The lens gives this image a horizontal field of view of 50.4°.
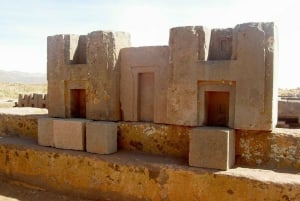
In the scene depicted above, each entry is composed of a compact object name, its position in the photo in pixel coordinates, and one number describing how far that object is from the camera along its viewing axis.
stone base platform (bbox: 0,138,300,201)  4.20
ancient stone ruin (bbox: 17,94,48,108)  11.07
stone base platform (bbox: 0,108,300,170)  4.58
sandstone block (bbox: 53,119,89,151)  5.57
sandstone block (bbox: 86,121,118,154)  5.37
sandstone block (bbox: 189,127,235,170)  4.49
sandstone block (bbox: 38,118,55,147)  5.94
